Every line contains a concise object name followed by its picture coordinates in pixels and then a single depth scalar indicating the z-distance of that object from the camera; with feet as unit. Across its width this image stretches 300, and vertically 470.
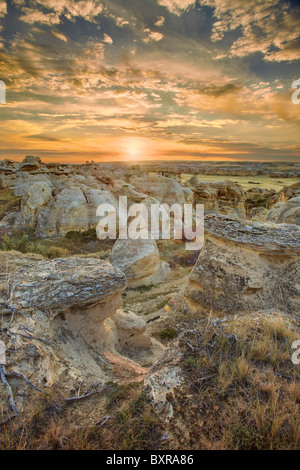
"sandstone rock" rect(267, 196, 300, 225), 45.01
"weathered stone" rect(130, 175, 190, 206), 104.78
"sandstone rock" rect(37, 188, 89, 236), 74.54
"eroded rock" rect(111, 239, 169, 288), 51.57
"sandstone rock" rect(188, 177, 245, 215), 126.11
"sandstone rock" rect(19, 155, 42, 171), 104.58
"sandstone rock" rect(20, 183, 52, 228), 76.95
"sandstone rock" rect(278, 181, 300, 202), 100.96
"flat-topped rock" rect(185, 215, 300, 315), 24.32
